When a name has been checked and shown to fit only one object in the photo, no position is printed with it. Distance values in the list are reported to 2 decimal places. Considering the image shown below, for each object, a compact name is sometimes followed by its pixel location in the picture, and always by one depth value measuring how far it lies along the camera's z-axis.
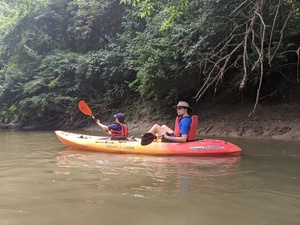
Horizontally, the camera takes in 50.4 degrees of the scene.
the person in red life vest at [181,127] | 6.07
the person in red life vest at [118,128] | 7.11
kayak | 6.05
